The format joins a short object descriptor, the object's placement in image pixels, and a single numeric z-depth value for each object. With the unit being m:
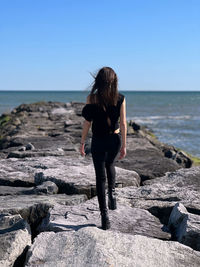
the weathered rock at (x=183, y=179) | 5.37
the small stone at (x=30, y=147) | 8.24
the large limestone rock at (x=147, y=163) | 6.20
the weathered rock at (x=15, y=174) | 5.64
